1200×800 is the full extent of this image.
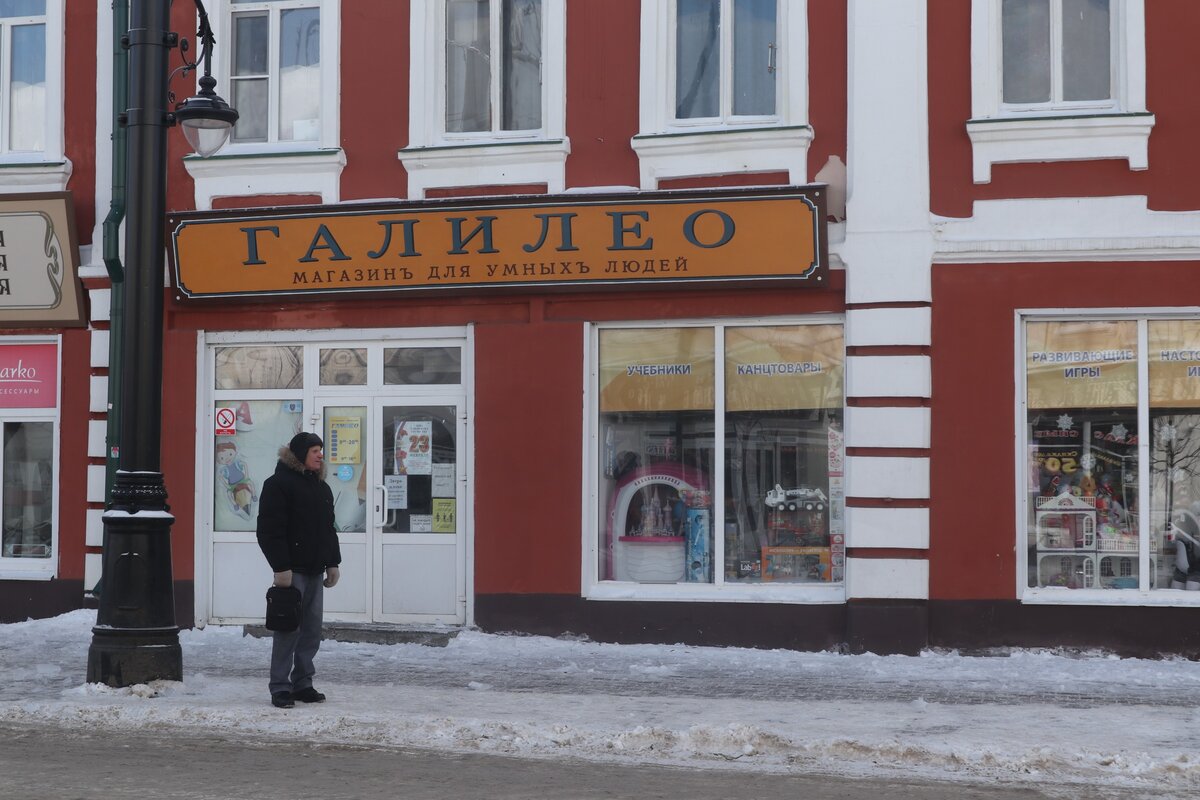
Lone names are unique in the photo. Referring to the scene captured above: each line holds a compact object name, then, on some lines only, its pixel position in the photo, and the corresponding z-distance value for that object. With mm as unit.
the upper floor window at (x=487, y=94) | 12758
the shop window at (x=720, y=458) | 12367
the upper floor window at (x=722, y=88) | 12273
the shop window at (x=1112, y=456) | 11727
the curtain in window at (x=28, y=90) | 14047
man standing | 9281
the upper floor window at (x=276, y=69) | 13438
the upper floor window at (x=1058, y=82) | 11656
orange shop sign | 12078
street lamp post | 9750
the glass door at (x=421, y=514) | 13031
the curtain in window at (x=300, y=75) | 13406
